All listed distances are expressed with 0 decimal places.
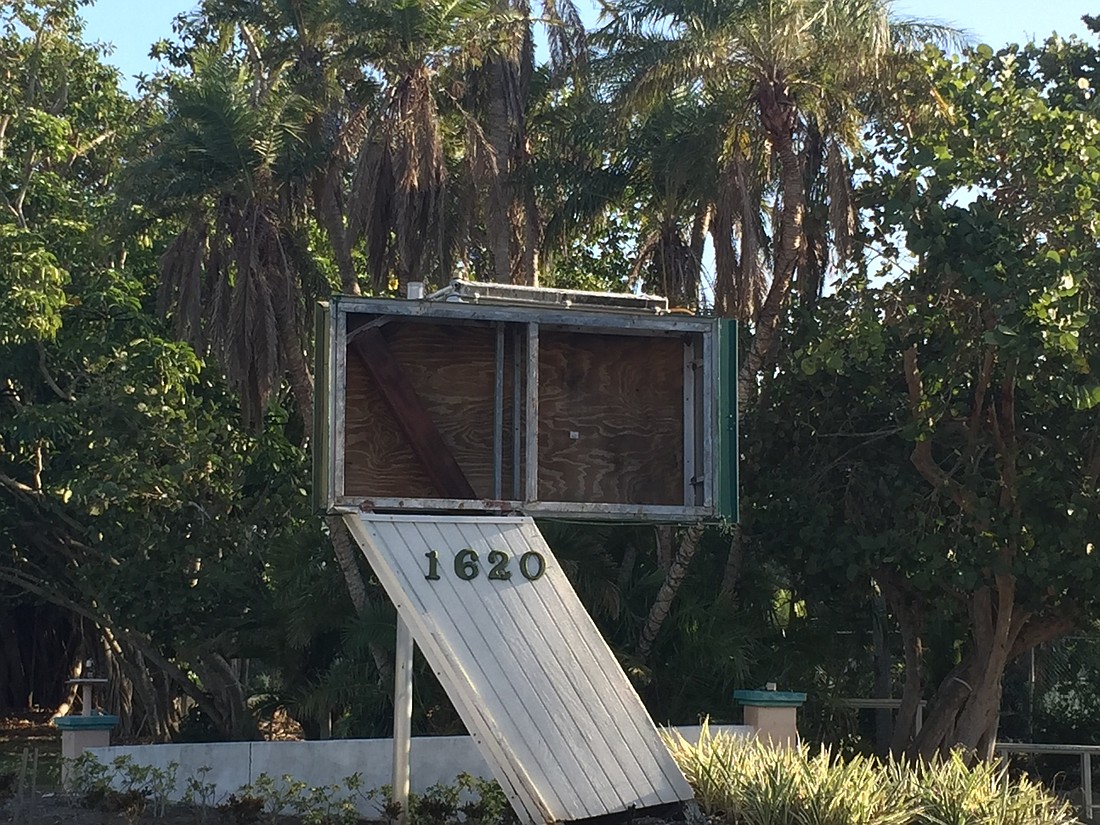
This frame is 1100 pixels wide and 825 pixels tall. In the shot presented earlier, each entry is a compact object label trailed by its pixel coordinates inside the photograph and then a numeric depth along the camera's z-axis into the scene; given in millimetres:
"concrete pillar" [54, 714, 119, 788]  14742
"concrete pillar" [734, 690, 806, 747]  13953
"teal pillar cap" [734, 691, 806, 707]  13945
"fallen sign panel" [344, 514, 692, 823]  10195
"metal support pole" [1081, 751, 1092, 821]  17094
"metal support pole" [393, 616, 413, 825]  11102
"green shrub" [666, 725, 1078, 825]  9742
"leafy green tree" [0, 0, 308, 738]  22078
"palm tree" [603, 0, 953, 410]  17844
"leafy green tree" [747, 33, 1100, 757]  15117
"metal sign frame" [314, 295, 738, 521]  10508
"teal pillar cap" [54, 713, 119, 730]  14805
